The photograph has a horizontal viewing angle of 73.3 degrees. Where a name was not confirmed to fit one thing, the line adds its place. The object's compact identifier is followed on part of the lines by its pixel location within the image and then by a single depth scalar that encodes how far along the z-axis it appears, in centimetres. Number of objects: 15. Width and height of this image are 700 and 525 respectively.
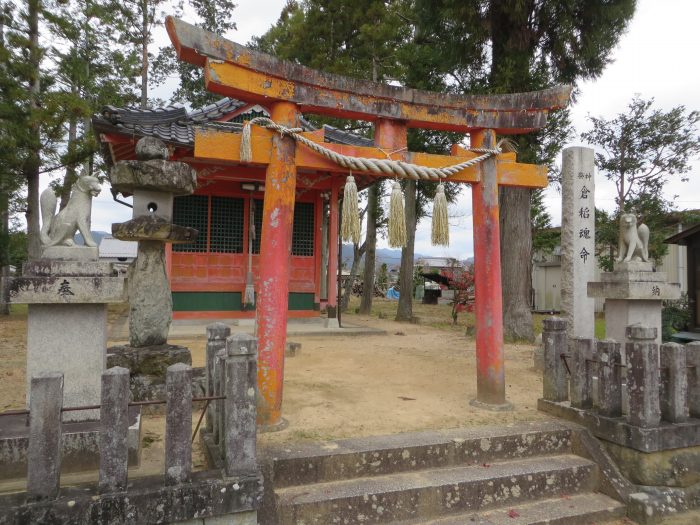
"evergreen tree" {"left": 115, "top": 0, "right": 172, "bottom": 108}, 1631
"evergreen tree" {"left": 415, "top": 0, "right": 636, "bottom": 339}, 959
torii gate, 422
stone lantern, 479
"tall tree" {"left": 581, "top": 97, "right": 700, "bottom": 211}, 1538
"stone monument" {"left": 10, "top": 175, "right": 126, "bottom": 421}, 353
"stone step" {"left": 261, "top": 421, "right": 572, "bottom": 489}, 352
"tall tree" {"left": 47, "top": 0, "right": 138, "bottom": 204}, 1276
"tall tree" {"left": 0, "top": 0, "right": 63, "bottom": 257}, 1199
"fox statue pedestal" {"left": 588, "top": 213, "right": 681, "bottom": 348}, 565
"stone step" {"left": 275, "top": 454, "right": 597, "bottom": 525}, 328
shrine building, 1099
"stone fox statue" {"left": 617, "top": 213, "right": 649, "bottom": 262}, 592
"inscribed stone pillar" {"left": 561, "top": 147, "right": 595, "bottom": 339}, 702
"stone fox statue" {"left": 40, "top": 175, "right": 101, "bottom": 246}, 375
